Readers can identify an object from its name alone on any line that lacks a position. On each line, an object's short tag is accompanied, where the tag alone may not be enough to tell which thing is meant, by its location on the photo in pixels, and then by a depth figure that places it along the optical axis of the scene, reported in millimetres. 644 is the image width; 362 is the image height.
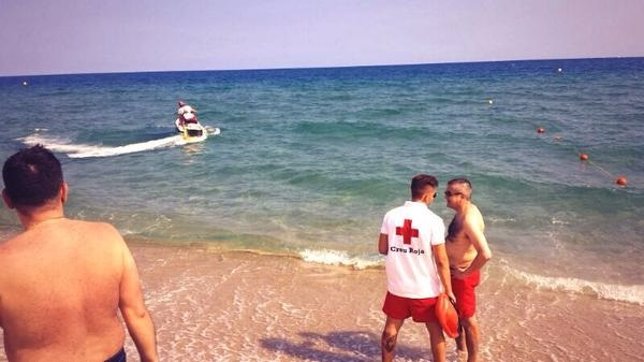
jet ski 21906
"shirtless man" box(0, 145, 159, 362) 2223
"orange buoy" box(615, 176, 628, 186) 11961
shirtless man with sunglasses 4215
